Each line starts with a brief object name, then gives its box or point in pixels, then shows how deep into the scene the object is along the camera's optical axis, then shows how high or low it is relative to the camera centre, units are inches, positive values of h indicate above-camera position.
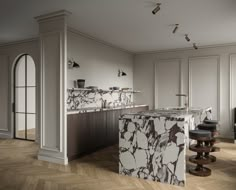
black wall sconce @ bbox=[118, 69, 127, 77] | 251.5 +24.7
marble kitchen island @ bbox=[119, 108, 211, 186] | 111.1 -28.4
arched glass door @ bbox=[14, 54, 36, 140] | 230.2 -5.4
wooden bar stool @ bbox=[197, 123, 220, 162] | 146.6 -24.1
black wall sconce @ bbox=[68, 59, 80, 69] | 179.9 +25.3
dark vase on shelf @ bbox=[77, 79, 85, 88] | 183.3 +9.4
